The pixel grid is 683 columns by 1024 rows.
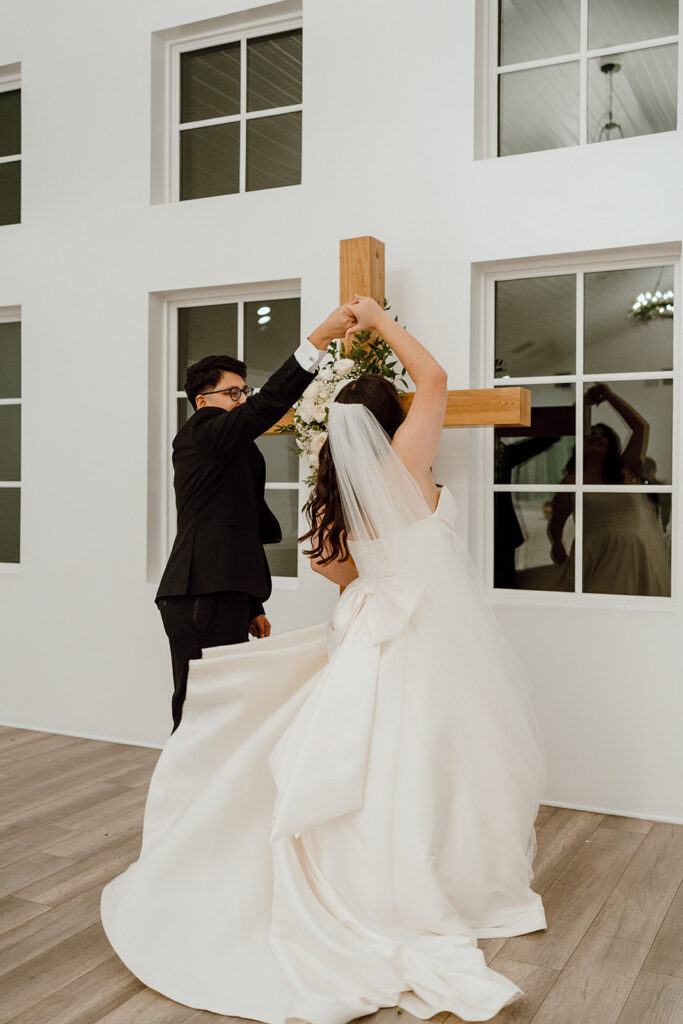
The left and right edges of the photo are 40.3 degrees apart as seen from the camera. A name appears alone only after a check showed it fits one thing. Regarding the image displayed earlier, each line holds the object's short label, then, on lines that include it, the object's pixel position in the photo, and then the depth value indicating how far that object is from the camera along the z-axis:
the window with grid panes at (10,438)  5.09
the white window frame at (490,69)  3.75
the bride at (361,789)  2.26
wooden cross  3.39
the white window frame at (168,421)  4.59
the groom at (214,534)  3.02
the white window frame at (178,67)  4.34
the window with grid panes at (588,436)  3.66
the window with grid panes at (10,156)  5.09
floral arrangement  3.41
